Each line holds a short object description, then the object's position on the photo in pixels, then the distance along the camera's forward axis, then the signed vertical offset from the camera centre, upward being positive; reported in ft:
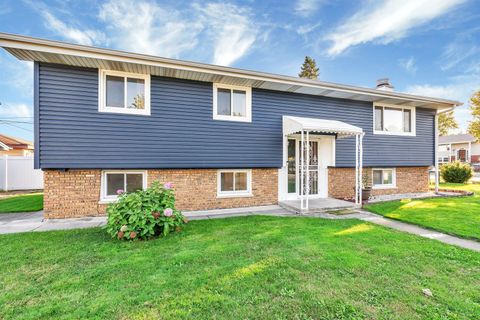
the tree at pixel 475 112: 66.23 +14.97
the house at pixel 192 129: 19.02 +3.26
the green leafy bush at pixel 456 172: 47.09 -2.19
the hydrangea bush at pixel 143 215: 14.52 -3.67
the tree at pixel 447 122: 118.63 +21.85
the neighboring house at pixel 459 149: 103.09 +6.47
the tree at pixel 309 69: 81.87 +34.52
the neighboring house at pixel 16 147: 59.21 +3.52
